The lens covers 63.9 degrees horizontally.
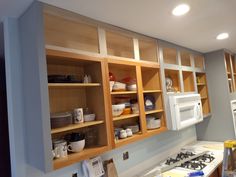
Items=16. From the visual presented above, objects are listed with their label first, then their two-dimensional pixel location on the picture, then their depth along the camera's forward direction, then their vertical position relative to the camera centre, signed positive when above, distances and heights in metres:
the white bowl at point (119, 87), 1.77 +0.13
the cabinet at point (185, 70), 2.43 +0.37
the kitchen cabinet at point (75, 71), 1.20 +0.28
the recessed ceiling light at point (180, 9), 1.50 +0.71
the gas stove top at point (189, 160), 2.23 -0.83
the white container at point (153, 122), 2.08 -0.27
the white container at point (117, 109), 1.70 -0.08
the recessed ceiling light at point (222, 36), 2.36 +0.73
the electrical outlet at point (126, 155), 2.03 -0.59
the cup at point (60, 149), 1.32 -0.31
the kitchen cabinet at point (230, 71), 3.25 +0.39
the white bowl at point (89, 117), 1.53 -0.12
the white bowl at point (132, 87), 1.89 +0.13
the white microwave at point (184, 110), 2.18 -0.19
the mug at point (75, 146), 1.42 -0.31
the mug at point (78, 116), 1.46 -0.09
